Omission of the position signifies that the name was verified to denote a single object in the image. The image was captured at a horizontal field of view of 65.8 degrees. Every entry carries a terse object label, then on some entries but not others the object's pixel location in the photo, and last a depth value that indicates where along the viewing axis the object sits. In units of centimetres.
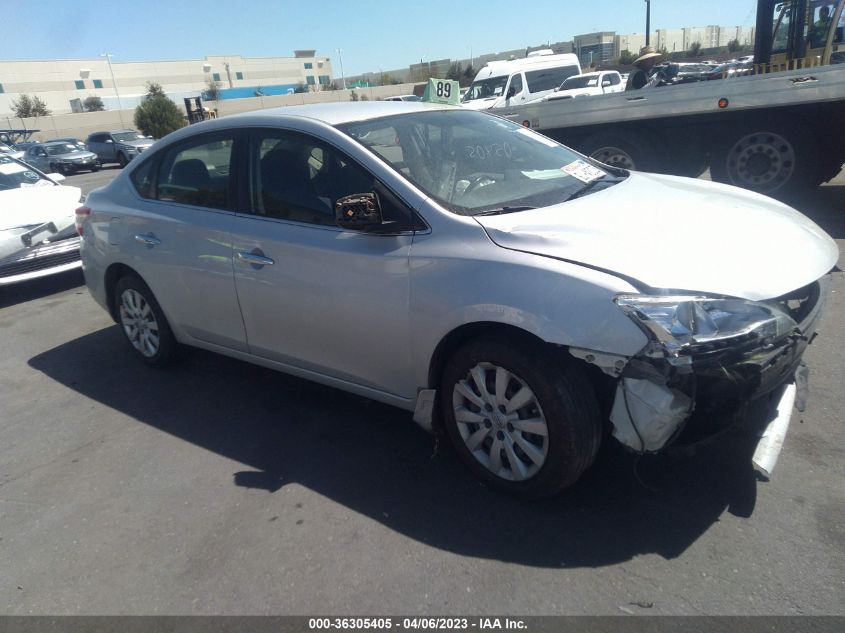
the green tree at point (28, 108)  5751
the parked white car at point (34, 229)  697
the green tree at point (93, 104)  6581
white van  1848
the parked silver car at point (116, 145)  2745
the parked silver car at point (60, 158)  2647
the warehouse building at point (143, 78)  7300
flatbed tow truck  735
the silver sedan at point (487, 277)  253
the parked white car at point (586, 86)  1808
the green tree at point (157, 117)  4016
